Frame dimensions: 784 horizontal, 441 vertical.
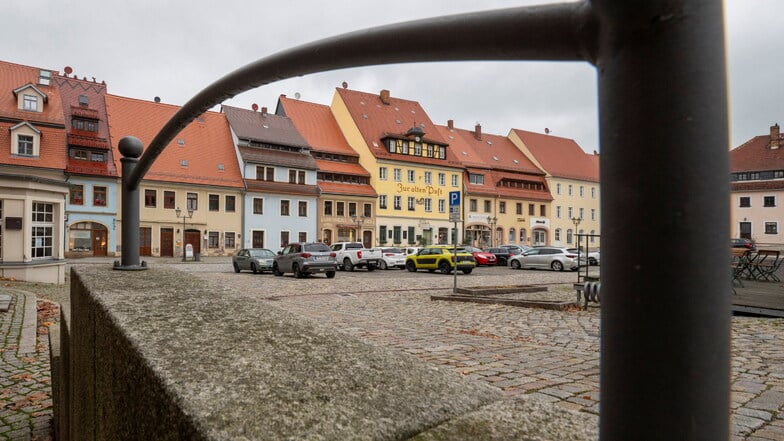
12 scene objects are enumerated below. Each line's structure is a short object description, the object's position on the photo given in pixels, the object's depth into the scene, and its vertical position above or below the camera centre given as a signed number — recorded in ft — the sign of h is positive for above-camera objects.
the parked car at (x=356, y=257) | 97.55 -4.31
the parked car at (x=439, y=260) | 86.89 -4.49
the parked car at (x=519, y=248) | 117.95 -3.38
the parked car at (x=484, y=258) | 112.88 -5.22
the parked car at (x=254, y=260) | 87.71 -4.36
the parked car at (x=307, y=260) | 75.61 -3.81
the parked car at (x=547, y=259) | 101.50 -5.02
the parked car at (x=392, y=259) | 100.57 -4.83
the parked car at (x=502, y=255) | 117.95 -4.83
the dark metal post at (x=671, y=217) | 1.76 +0.05
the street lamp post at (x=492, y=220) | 182.86 +4.22
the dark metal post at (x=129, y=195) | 14.05 +0.99
